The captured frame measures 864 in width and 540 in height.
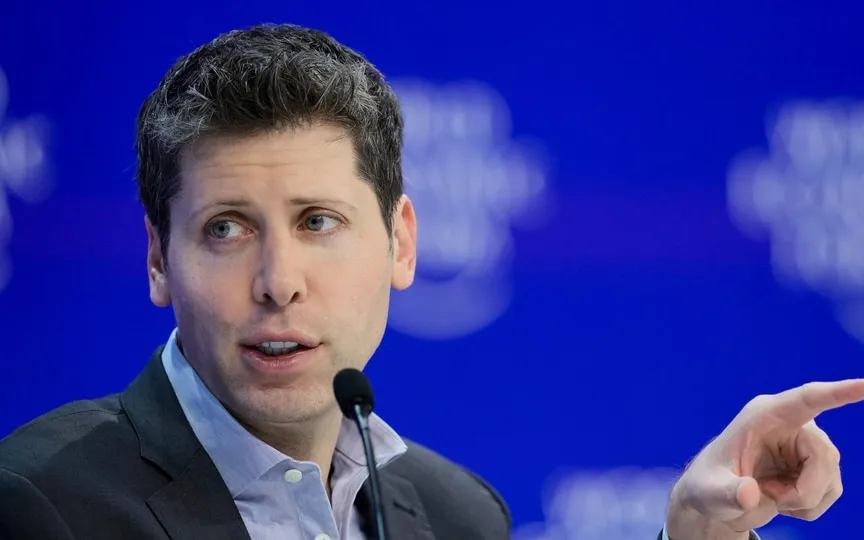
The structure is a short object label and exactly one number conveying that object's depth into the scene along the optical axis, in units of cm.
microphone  346
